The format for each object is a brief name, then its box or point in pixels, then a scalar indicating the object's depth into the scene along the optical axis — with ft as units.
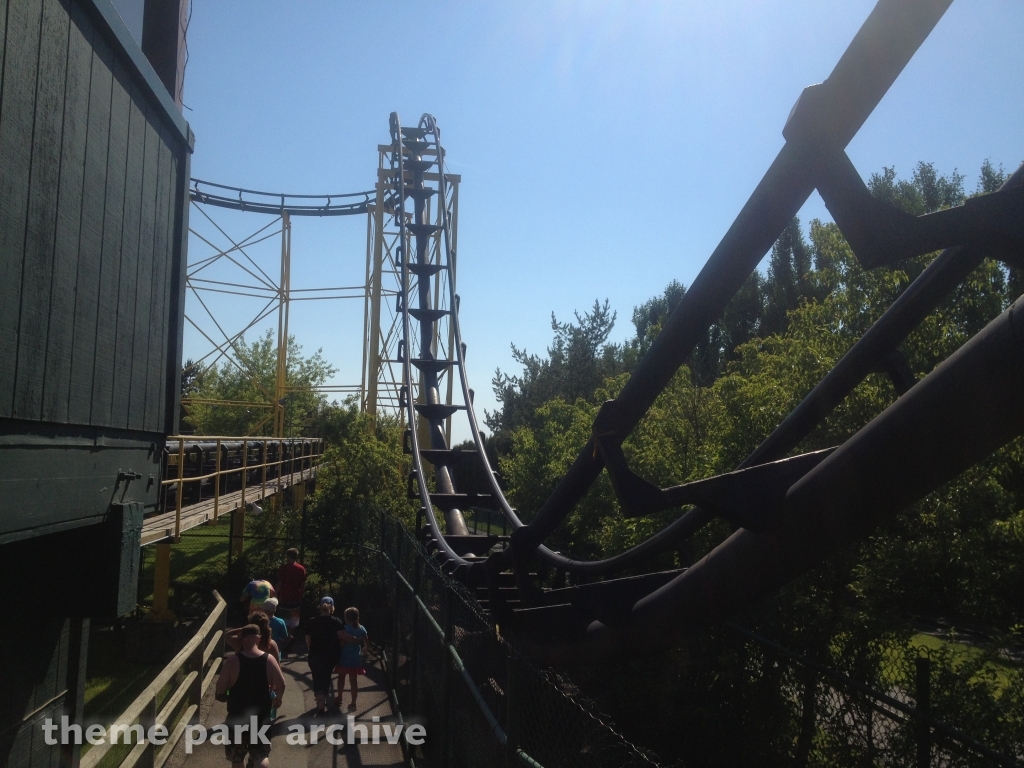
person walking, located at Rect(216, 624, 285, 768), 17.79
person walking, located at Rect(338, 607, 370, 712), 24.38
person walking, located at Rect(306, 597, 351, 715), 23.97
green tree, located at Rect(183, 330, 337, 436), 98.22
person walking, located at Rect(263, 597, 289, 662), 24.53
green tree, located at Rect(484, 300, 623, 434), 103.35
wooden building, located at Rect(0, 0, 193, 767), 9.30
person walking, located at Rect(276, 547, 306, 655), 31.45
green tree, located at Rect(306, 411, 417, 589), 41.45
